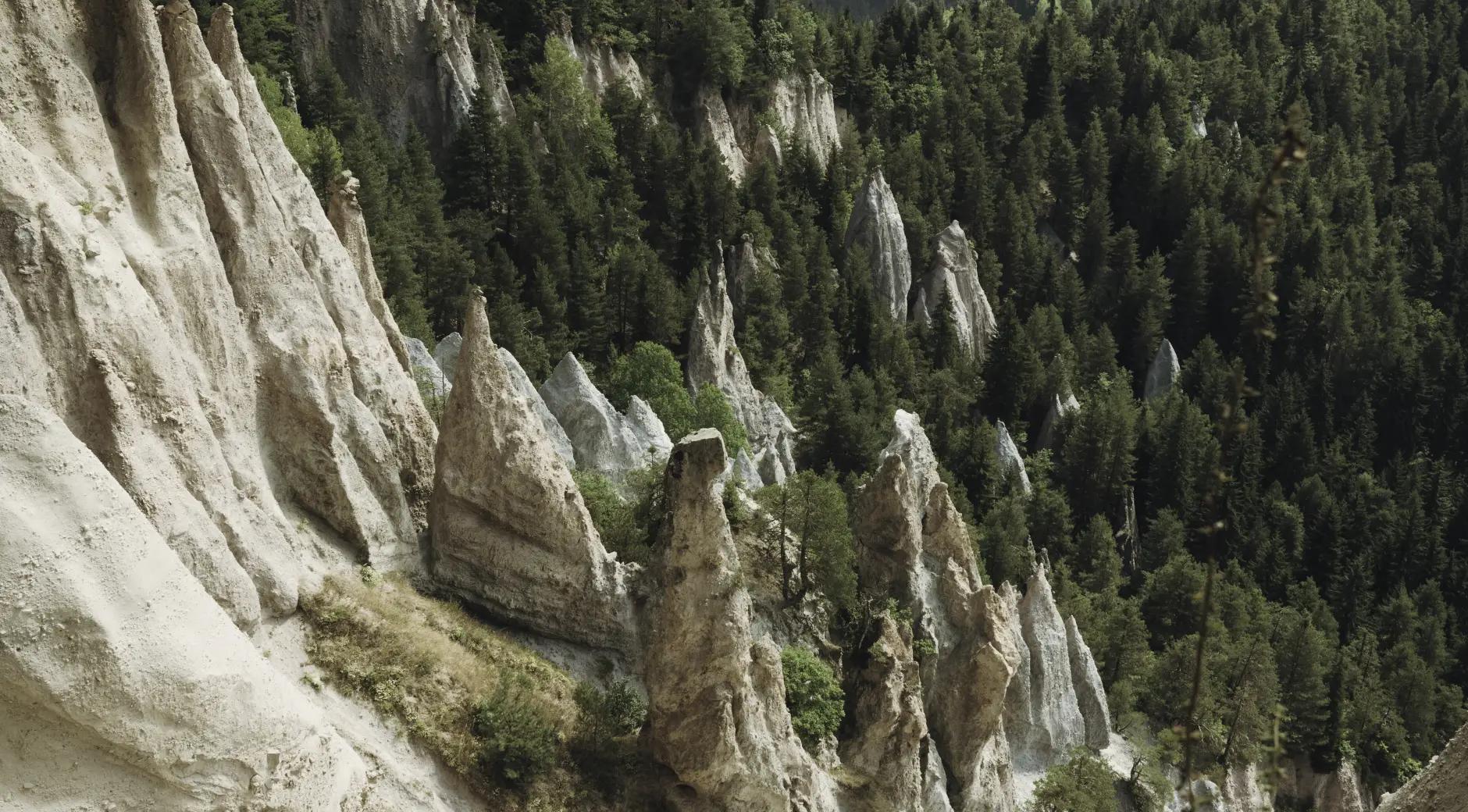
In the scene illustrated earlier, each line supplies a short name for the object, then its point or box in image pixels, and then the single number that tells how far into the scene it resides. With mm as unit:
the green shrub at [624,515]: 30562
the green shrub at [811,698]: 30250
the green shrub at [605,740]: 24906
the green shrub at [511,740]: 22984
